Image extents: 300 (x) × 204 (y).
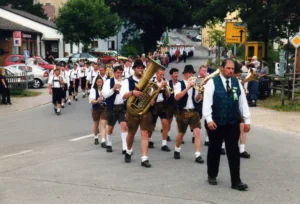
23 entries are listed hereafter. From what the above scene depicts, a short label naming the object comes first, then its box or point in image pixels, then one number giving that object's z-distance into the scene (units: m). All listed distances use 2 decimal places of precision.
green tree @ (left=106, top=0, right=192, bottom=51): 56.53
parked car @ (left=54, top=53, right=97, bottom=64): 40.66
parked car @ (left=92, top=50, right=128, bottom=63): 45.47
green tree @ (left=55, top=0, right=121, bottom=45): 45.50
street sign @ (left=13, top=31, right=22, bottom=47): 26.50
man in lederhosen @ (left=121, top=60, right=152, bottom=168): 8.75
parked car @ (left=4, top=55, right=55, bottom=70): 32.38
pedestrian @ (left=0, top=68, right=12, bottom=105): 19.88
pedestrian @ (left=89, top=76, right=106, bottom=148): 10.80
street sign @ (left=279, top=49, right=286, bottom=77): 25.38
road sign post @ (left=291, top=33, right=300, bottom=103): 16.86
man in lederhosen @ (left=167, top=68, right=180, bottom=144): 10.04
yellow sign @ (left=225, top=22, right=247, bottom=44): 26.42
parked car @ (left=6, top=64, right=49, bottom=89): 27.56
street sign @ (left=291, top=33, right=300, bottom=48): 16.89
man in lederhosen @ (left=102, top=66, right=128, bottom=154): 9.86
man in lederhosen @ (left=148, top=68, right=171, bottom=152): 10.13
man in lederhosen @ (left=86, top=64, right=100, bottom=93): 19.52
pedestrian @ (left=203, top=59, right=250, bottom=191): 7.24
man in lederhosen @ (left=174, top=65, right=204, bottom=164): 9.15
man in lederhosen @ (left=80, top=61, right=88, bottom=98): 22.11
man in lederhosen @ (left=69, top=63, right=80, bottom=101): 20.51
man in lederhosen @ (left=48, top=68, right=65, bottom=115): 16.88
